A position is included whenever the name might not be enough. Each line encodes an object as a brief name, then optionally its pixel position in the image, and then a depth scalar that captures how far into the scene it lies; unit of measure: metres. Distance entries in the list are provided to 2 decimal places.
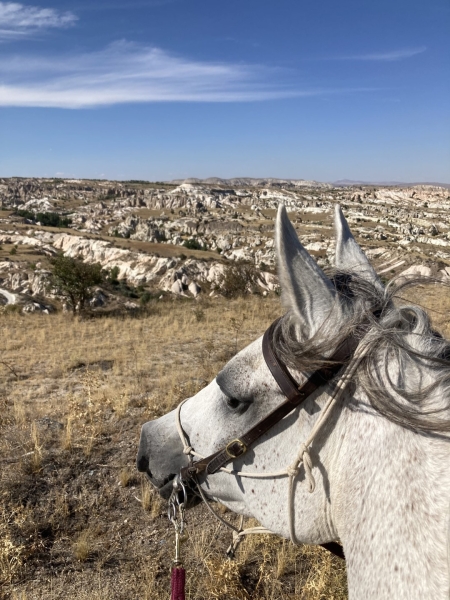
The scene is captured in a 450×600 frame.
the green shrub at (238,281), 21.79
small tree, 18.39
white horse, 1.14
